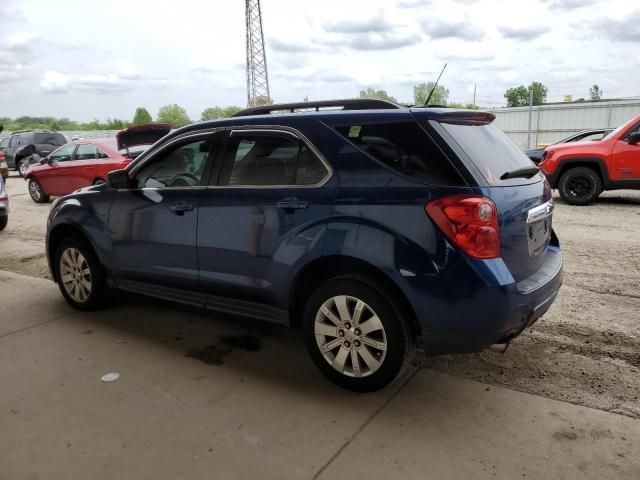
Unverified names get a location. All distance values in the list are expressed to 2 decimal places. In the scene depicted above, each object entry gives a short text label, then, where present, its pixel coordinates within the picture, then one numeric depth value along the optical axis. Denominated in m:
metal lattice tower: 60.31
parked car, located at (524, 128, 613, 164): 11.47
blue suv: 2.89
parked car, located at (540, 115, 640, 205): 9.43
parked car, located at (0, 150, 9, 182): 15.45
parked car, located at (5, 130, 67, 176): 22.83
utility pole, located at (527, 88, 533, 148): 22.15
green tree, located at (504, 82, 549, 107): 91.07
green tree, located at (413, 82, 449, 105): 50.71
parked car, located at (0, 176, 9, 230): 9.12
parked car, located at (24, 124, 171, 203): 11.23
